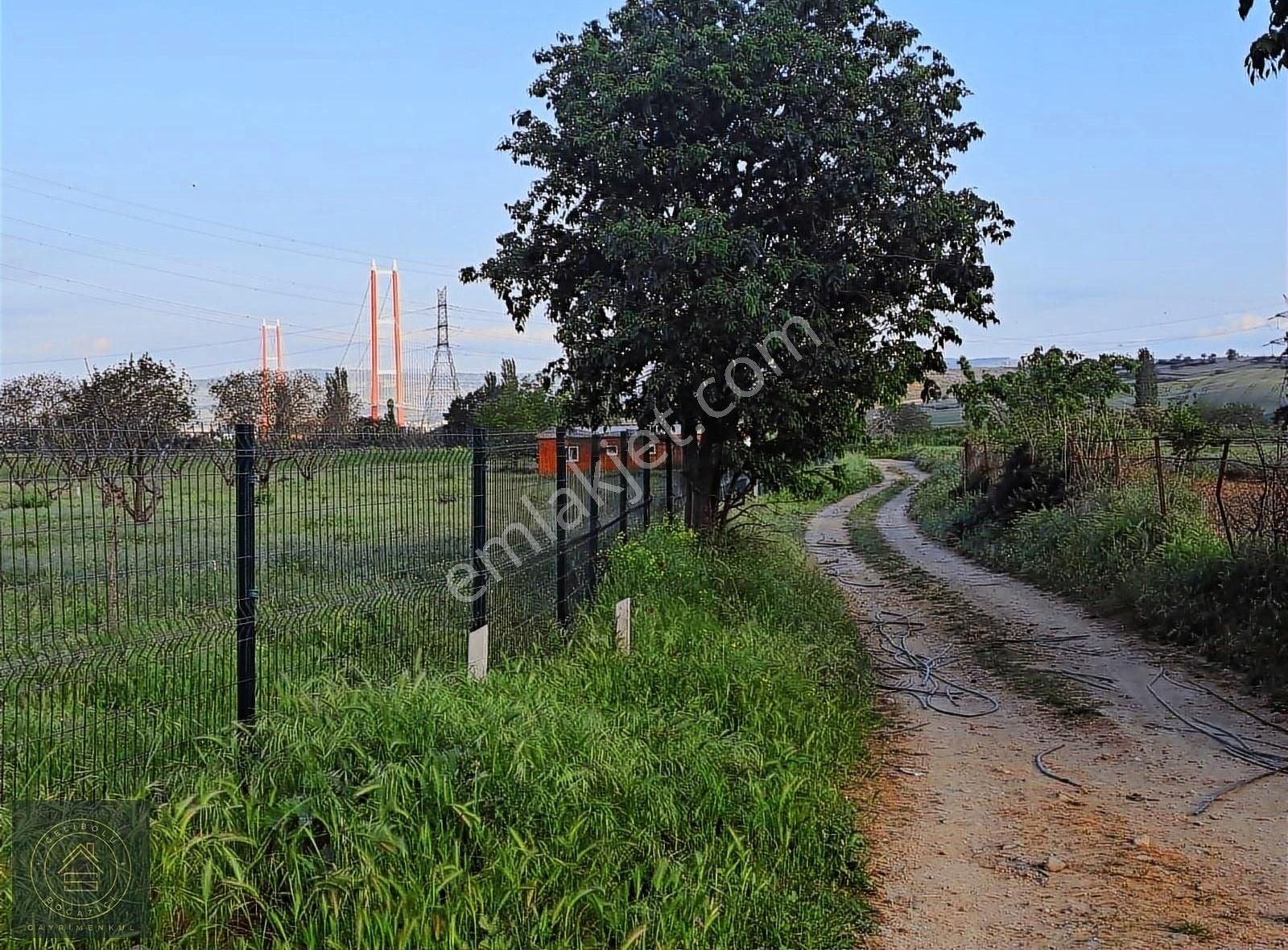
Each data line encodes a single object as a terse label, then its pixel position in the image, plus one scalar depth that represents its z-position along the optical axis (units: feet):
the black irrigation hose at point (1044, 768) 21.13
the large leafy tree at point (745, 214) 36.73
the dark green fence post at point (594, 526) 31.84
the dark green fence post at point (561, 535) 28.19
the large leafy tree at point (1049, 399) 57.98
